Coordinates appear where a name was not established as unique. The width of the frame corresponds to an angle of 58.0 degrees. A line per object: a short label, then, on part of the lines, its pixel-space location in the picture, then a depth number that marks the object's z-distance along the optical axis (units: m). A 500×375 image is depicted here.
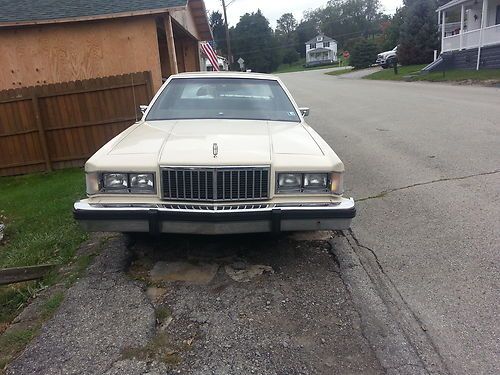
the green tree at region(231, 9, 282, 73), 84.12
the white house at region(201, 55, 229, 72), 42.89
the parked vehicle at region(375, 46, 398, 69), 39.21
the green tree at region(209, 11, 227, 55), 86.81
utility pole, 38.72
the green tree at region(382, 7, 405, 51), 53.40
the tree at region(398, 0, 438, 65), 34.97
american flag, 22.99
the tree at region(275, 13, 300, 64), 99.12
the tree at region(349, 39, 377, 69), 47.59
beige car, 3.49
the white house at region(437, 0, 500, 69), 24.69
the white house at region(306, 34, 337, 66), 93.50
